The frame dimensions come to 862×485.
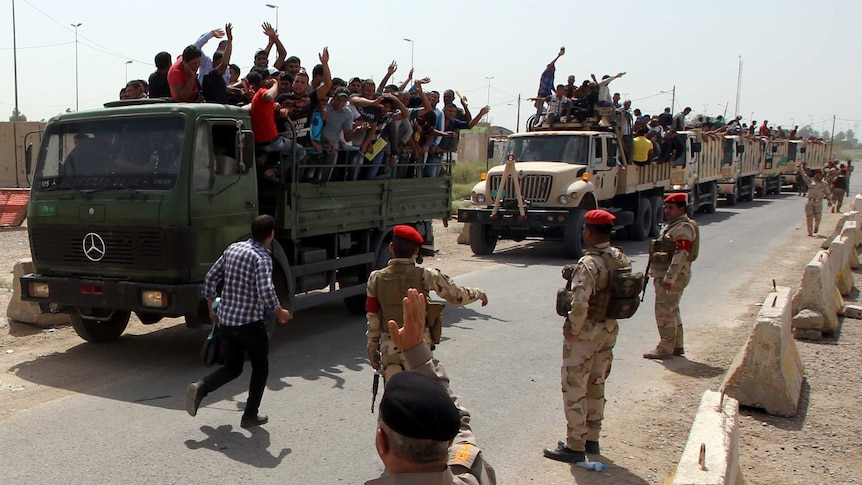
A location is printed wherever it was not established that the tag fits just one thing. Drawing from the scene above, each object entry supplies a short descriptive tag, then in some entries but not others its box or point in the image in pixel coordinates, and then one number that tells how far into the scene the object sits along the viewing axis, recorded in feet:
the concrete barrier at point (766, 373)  19.94
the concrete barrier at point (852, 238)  41.77
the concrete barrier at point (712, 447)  11.10
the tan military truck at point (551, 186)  49.78
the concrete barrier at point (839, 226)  56.26
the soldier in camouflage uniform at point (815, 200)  62.18
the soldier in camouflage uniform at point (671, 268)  25.05
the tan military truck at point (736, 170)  91.61
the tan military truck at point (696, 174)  73.36
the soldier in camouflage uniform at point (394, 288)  15.41
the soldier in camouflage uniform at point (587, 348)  16.37
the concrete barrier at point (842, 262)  34.88
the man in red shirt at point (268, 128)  24.98
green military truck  22.41
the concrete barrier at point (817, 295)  28.66
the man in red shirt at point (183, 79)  24.90
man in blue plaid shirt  18.22
